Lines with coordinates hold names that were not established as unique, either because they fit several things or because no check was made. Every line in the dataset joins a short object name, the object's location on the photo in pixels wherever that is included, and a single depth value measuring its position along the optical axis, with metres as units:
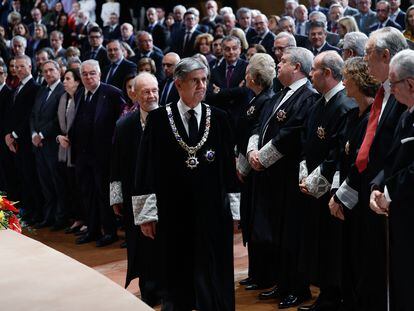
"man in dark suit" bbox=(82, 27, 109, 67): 11.94
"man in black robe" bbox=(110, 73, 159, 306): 6.05
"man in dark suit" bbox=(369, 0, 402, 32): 10.95
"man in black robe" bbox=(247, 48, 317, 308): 5.76
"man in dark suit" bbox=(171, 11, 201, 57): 12.84
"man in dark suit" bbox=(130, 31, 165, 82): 11.23
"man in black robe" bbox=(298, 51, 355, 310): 5.30
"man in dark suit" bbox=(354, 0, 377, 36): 11.62
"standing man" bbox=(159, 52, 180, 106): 8.65
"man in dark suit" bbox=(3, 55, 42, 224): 9.73
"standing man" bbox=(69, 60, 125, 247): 8.28
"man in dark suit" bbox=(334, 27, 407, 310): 4.65
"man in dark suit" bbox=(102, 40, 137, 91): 10.07
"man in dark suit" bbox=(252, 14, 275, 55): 11.00
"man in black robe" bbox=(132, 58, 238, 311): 5.13
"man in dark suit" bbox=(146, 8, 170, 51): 14.14
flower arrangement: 4.64
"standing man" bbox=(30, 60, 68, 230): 9.16
